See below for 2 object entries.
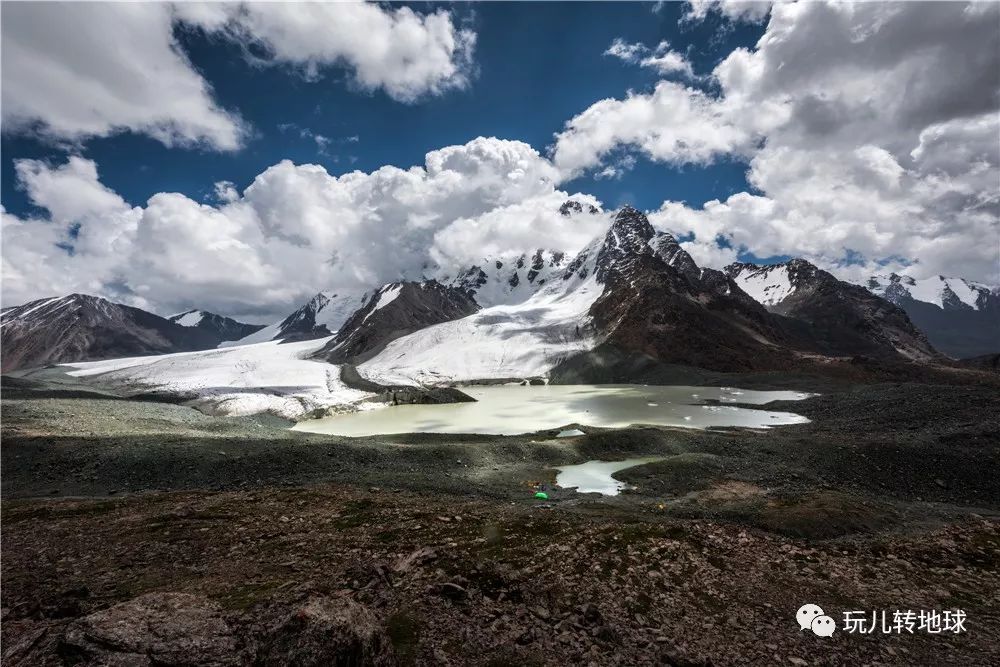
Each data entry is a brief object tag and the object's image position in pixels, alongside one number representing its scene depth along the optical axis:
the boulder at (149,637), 6.93
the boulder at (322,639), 7.42
